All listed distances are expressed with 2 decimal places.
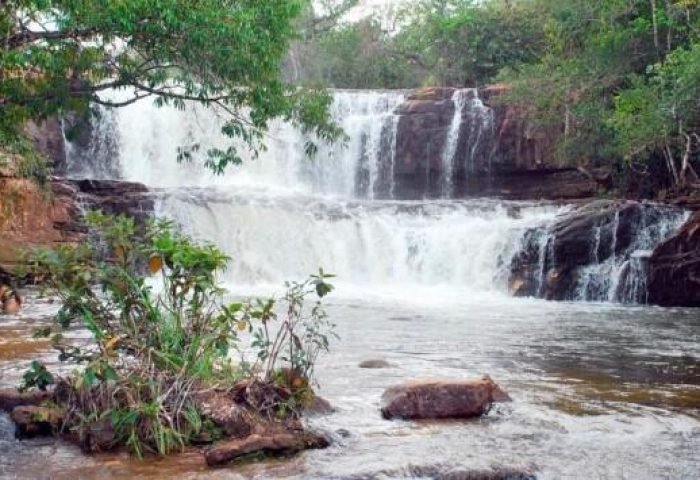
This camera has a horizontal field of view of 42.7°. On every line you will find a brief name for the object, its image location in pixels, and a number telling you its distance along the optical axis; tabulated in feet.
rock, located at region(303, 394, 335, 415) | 21.94
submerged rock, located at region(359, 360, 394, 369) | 29.65
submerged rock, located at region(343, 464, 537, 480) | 17.49
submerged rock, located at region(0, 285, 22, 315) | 41.93
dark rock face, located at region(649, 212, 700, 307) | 55.67
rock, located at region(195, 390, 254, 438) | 19.13
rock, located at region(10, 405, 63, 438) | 19.76
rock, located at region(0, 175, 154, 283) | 56.39
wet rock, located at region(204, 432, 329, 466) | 17.88
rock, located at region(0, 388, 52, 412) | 21.16
